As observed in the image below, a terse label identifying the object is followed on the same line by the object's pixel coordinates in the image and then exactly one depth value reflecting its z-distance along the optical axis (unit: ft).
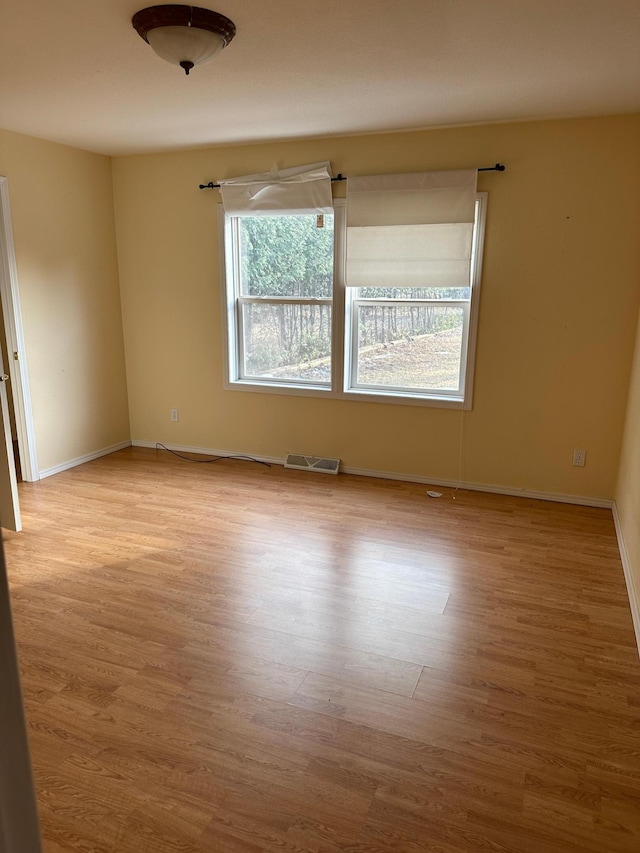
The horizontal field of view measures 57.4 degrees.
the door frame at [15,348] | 13.07
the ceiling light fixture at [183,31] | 7.17
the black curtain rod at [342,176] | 12.12
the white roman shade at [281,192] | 13.61
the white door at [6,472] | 10.83
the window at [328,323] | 13.76
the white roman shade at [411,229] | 12.60
